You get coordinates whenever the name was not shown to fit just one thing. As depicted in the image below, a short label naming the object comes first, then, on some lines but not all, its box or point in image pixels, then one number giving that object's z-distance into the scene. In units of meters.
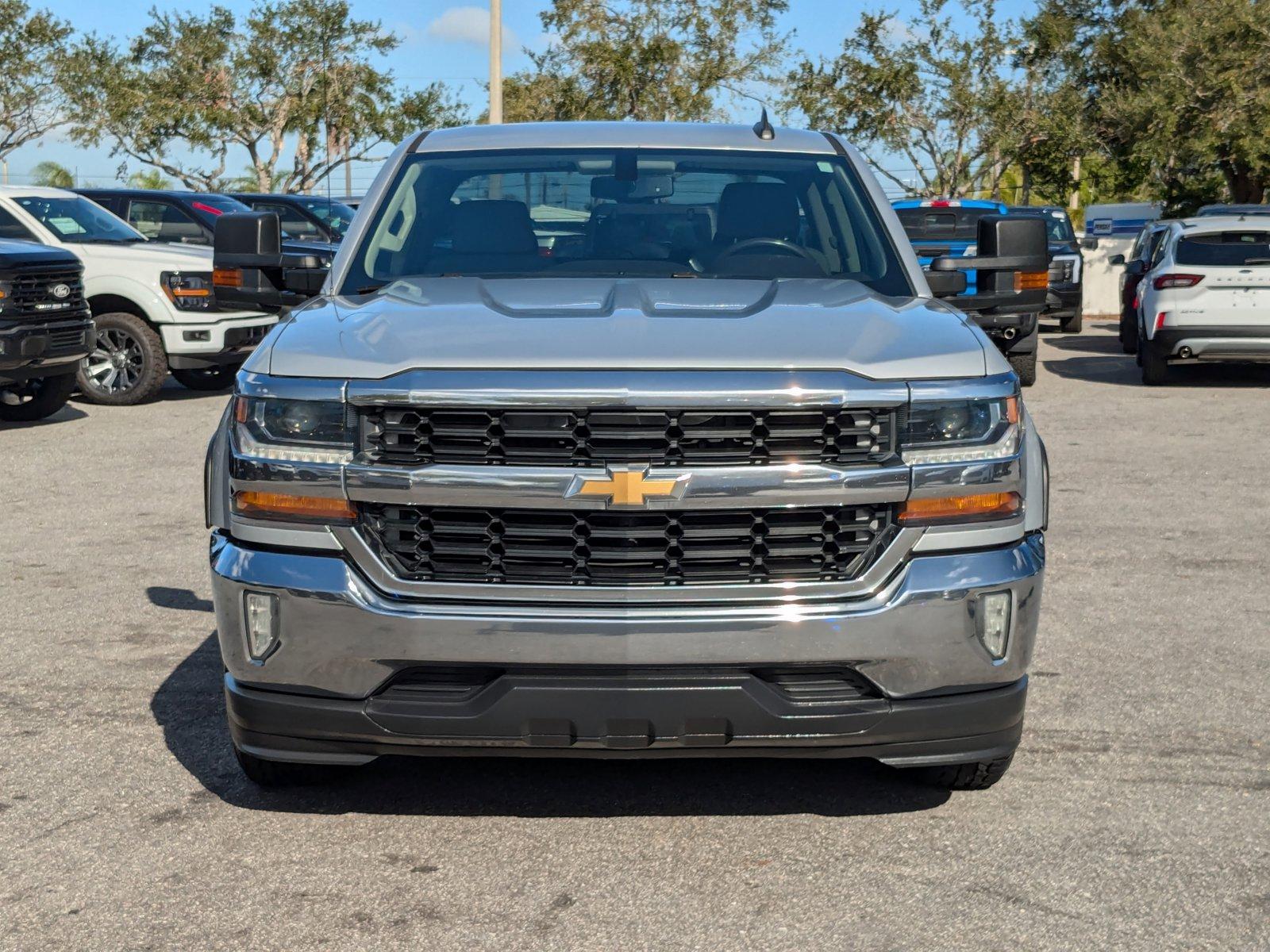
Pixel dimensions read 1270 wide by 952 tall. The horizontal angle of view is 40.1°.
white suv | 16.48
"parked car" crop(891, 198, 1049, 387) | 15.54
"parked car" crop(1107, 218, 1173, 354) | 19.64
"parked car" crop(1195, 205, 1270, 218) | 20.52
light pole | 22.64
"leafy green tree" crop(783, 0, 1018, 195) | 35.59
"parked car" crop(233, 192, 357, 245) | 19.72
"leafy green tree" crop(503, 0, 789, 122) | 35.41
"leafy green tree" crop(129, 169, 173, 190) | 45.84
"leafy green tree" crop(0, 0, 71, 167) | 42.16
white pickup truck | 14.89
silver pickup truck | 3.89
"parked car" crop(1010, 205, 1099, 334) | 21.34
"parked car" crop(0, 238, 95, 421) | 12.83
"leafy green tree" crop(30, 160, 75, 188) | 46.12
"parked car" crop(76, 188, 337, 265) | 17.44
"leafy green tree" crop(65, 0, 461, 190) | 43.75
